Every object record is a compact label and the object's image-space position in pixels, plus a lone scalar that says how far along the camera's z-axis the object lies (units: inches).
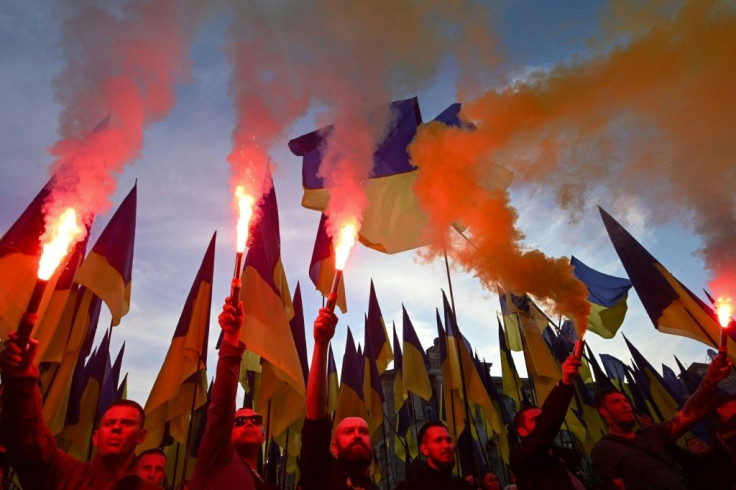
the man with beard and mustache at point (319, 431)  122.3
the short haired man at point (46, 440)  92.0
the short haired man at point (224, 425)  105.2
